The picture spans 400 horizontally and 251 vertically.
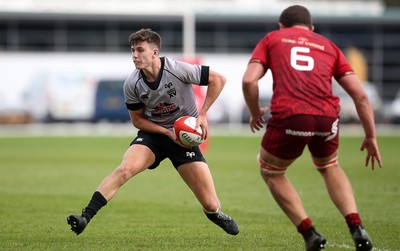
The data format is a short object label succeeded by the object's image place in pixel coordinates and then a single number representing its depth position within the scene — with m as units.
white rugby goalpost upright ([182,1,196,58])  80.08
